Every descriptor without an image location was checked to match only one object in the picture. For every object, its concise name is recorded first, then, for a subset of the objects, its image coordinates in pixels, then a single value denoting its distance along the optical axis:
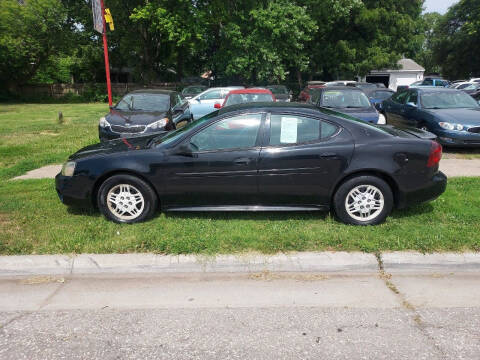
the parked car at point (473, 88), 22.22
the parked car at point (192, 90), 20.81
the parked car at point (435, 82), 32.09
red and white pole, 11.14
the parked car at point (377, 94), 19.08
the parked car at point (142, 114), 9.14
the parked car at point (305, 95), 12.26
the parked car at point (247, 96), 12.05
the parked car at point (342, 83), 23.56
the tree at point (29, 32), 27.64
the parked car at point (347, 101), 9.60
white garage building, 42.82
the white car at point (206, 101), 14.10
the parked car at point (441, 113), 8.60
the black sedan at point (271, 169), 4.59
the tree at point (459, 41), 39.72
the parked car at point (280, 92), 18.84
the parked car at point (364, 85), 23.95
